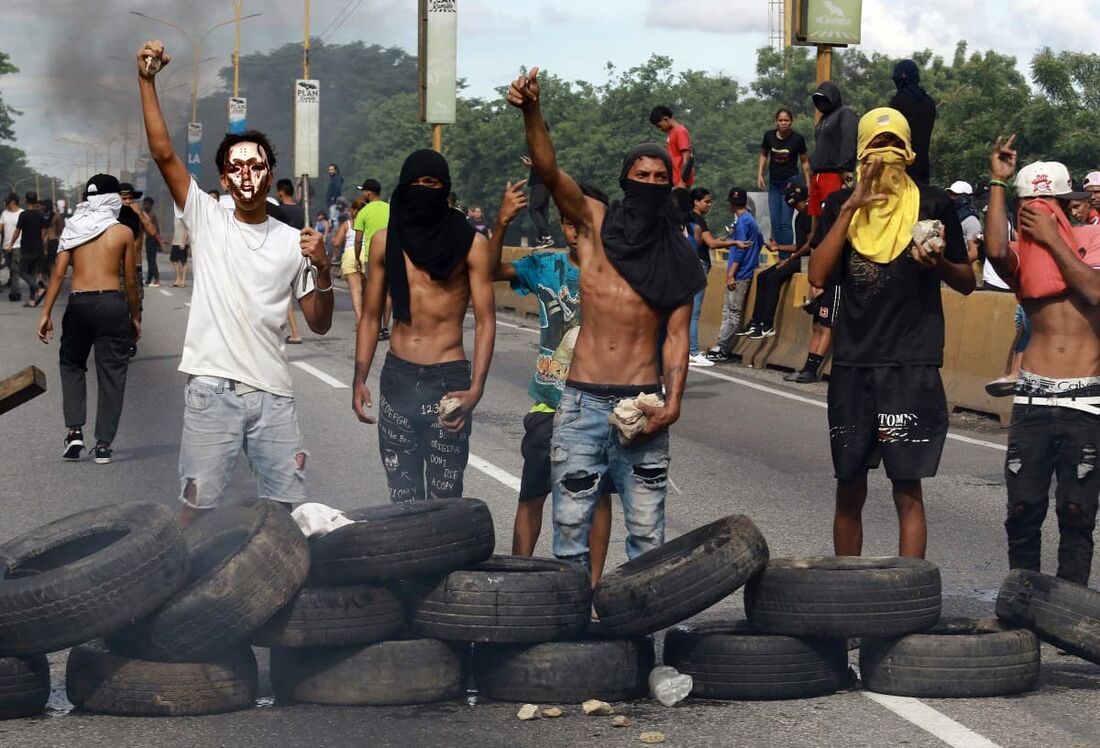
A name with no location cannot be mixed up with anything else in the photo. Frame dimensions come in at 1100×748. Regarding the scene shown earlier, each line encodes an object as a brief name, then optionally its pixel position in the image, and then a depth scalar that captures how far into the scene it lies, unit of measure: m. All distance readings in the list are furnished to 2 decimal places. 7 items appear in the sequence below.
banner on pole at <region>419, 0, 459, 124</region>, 28.78
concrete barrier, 14.45
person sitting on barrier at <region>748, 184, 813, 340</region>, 18.47
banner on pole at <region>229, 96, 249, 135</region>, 55.55
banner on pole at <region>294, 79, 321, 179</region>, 42.88
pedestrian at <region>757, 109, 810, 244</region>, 19.70
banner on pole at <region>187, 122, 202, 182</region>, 70.88
